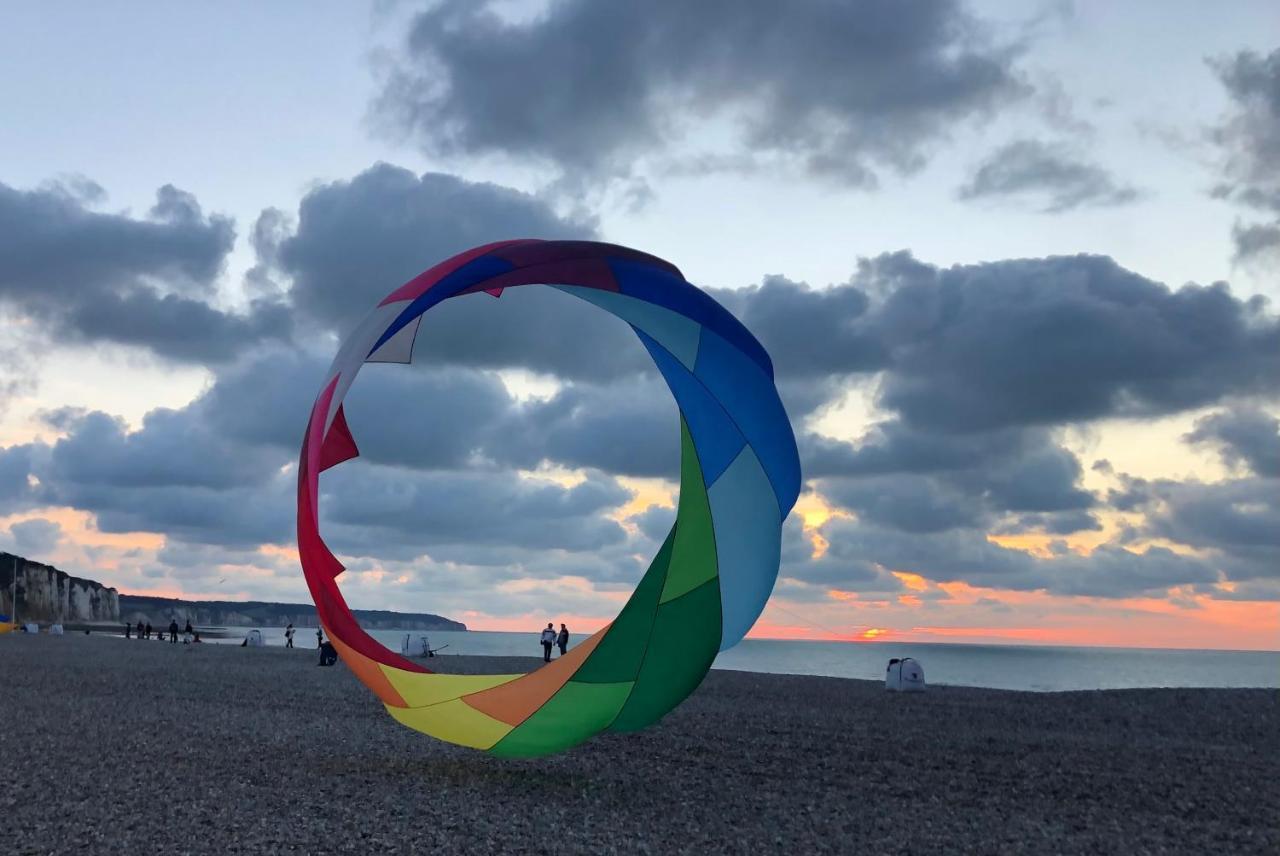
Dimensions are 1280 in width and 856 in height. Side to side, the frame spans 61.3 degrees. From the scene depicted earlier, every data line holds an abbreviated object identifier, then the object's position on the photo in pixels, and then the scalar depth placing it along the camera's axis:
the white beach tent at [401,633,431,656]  42.84
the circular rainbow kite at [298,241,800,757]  11.88
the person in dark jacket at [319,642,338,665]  33.72
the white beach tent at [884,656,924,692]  28.73
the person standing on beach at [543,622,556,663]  36.85
